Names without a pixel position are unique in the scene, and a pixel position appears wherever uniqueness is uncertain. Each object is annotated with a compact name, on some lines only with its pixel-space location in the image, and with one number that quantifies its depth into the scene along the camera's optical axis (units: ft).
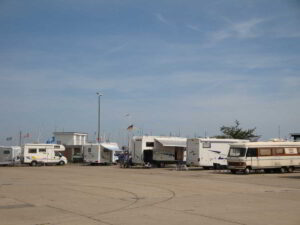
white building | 189.26
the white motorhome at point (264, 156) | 107.04
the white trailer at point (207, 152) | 122.72
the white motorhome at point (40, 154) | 157.89
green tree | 209.05
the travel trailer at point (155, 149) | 140.97
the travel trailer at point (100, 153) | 164.45
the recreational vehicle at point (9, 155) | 160.04
